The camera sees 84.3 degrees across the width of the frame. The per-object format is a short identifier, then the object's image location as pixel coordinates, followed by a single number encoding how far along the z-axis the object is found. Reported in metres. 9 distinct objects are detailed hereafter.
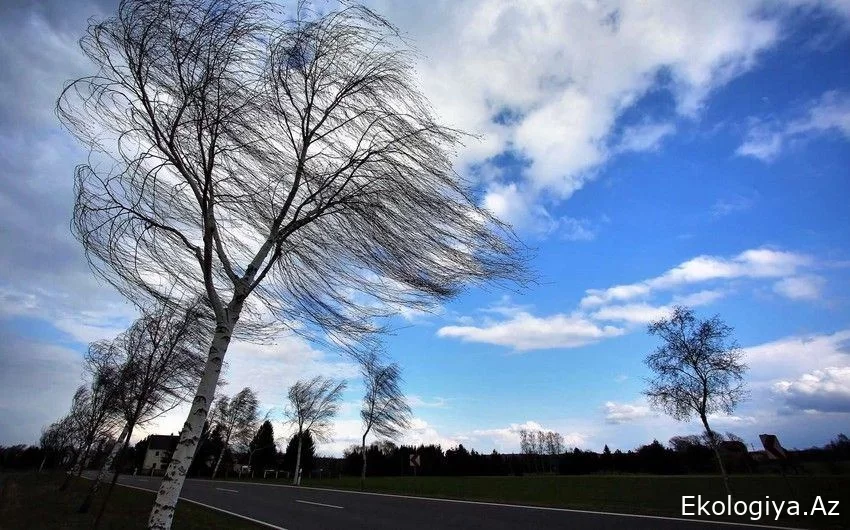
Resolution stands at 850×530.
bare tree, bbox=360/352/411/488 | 42.47
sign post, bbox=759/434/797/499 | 13.97
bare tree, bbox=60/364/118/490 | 20.39
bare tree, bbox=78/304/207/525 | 14.88
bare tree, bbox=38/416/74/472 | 43.33
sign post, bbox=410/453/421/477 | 31.73
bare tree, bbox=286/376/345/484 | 52.34
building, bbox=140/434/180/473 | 114.24
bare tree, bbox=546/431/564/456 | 103.88
